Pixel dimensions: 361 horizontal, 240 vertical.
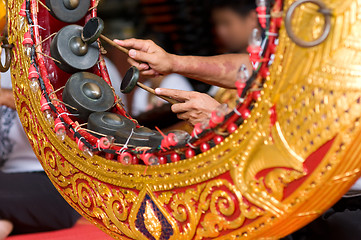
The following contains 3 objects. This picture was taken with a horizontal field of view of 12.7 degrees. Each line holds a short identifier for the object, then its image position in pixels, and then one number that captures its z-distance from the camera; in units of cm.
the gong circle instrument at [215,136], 327
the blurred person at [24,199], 428
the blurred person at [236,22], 554
